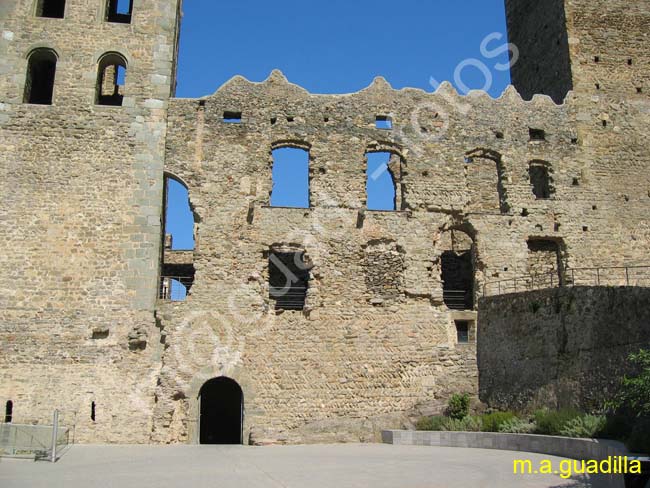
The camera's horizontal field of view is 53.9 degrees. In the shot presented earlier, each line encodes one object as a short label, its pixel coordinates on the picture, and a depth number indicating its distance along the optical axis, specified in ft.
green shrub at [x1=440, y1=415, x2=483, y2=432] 46.73
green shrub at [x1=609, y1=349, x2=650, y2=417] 28.84
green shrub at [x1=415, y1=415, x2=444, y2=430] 48.46
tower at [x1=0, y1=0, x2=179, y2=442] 48.34
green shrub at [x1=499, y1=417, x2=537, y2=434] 42.14
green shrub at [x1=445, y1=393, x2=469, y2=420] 49.96
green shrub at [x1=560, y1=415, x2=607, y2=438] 36.09
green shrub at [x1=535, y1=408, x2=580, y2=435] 39.22
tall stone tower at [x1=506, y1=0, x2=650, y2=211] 60.90
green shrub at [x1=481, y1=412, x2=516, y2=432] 44.96
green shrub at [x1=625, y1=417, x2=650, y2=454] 28.21
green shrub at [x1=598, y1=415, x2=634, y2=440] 34.32
